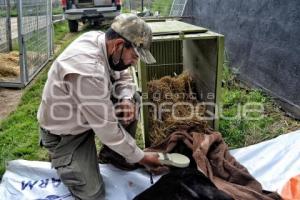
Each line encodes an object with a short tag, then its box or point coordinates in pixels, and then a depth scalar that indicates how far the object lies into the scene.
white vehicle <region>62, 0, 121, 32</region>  9.81
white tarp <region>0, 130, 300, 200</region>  2.27
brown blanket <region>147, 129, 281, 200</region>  2.10
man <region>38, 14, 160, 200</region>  1.80
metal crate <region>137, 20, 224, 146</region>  2.66
